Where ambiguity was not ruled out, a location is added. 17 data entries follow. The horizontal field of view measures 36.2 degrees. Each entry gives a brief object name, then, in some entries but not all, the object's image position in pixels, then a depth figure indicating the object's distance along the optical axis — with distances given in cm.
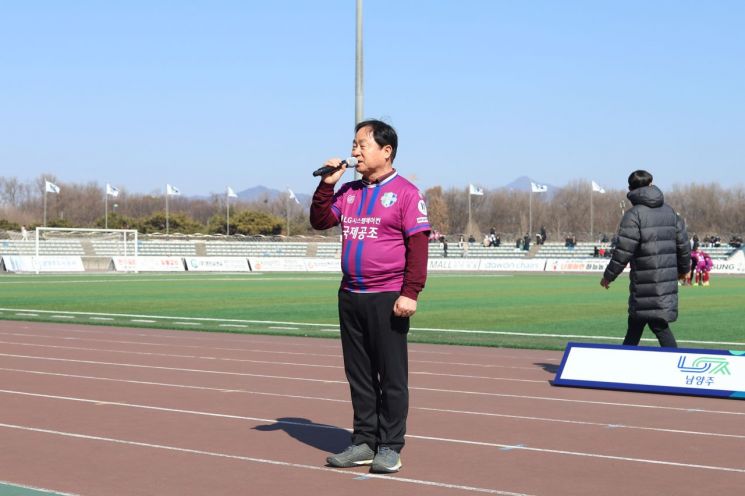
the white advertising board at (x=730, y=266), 6131
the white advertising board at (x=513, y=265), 6366
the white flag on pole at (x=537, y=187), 9569
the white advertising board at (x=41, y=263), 5459
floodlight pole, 1856
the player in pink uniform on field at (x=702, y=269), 4112
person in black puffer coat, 1077
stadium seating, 7594
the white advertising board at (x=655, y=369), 1033
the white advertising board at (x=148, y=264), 5800
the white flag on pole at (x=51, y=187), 8512
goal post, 6806
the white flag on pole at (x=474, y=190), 10435
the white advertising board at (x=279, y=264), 6169
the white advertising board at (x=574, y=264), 6222
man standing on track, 682
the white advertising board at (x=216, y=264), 6059
